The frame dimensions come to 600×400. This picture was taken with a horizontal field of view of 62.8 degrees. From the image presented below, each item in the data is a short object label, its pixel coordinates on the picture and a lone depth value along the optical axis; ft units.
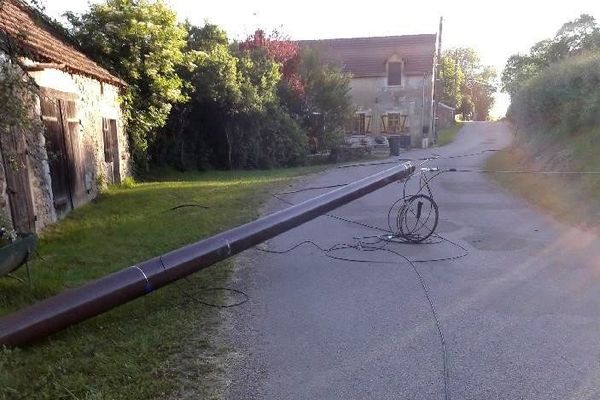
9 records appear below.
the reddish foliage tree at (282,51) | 82.43
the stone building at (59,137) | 25.35
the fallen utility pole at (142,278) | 13.66
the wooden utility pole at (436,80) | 122.69
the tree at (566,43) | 77.83
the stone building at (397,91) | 113.19
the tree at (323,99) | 84.99
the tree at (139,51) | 46.73
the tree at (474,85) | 232.53
